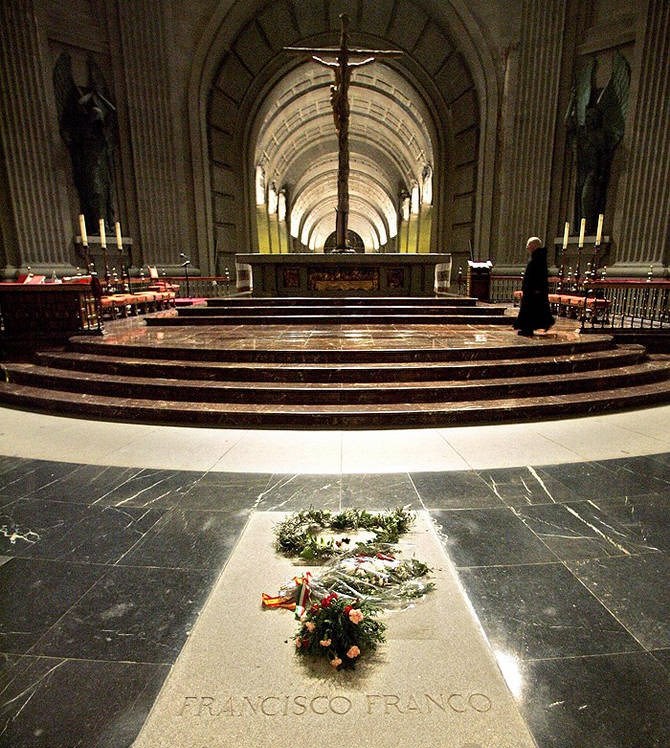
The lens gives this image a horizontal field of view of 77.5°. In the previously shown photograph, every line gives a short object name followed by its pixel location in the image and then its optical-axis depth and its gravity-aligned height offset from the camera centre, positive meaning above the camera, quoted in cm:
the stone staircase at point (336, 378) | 444 -114
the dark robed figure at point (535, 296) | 632 -17
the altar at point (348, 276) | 910 +19
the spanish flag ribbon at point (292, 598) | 183 -136
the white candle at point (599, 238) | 648 +72
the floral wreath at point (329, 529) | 221 -136
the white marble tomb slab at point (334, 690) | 129 -137
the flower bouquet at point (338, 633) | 155 -131
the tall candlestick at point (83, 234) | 679 +81
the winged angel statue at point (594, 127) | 1158 +442
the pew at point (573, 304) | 746 -39
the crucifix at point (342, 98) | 835 +377
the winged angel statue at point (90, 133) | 1234 +449
